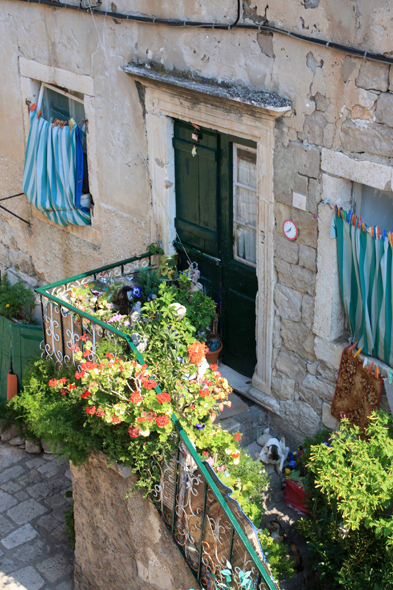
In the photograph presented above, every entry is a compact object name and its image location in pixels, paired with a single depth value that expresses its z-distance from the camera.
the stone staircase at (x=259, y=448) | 4.95
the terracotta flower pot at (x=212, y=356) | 6.12
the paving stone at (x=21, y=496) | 7.06
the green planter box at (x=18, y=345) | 7.86
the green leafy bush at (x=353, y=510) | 4.01
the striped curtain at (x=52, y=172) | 7.42
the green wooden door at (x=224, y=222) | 5.73
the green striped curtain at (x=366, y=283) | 4.64
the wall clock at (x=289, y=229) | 5.19
